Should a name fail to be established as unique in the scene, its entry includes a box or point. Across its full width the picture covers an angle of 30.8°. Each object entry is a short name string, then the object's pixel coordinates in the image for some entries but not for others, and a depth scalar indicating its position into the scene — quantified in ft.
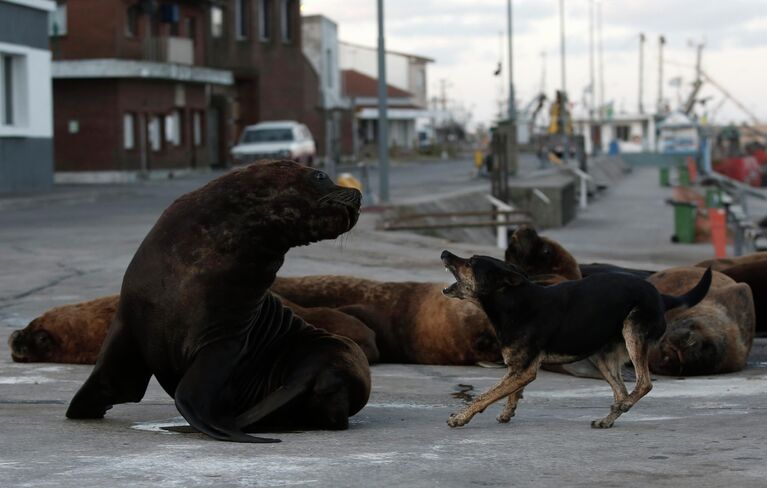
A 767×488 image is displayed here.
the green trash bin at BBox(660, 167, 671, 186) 231.71
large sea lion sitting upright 24.29
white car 183.73
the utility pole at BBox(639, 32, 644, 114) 558.56
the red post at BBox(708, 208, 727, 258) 92.38
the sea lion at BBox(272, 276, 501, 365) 36.63
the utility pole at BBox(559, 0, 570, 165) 265.46
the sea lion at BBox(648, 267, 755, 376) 34.35
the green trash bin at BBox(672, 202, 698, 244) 109.09
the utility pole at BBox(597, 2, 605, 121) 476.30
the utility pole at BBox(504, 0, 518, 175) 199.52
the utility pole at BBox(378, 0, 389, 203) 114.11
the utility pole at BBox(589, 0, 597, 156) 447.30
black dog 24.32
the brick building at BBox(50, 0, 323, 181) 179.11
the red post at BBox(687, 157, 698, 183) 229.66
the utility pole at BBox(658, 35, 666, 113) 560.61
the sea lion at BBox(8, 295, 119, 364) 33.71
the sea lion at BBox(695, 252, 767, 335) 40.50
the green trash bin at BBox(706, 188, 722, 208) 123.96
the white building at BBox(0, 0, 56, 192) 136.56
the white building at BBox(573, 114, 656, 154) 471.62
